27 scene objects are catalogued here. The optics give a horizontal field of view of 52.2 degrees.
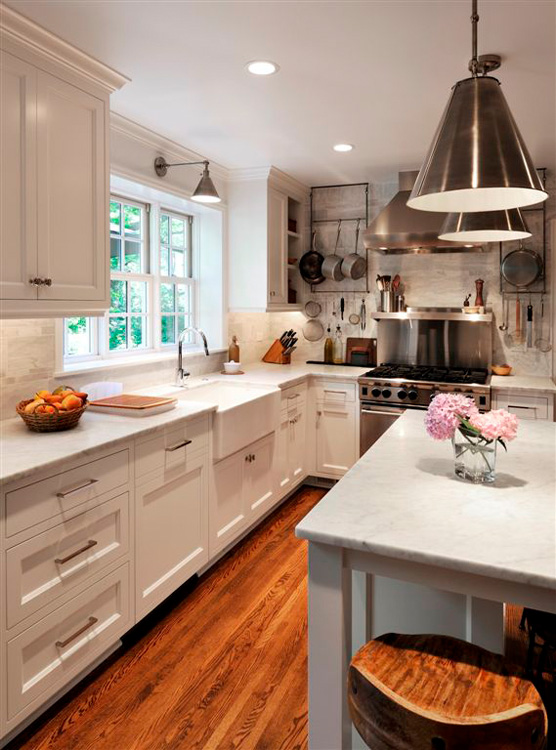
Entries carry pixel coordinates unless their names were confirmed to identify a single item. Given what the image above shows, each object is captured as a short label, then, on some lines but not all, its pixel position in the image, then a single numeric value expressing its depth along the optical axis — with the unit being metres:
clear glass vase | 1.80
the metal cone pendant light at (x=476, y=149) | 1.38
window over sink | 3.47
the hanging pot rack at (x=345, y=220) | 4.90
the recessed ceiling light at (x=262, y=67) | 2.49
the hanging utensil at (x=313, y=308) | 5.20
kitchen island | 1.30
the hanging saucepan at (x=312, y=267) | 5.07
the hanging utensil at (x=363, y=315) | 5.02
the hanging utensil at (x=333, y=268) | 4.93
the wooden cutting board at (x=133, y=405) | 2.72
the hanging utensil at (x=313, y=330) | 5.22
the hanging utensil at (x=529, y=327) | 4.39
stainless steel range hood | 4.21
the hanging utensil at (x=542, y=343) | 4.40
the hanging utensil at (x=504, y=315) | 4.51
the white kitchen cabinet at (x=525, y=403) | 3.88
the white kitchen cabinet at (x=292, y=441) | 4.12
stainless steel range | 4.09
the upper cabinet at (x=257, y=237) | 4.45
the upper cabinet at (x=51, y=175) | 2.17
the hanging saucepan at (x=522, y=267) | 4.34
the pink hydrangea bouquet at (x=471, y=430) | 1.74
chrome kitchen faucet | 3.62
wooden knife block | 5.11
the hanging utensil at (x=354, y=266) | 4.84
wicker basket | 2.33
